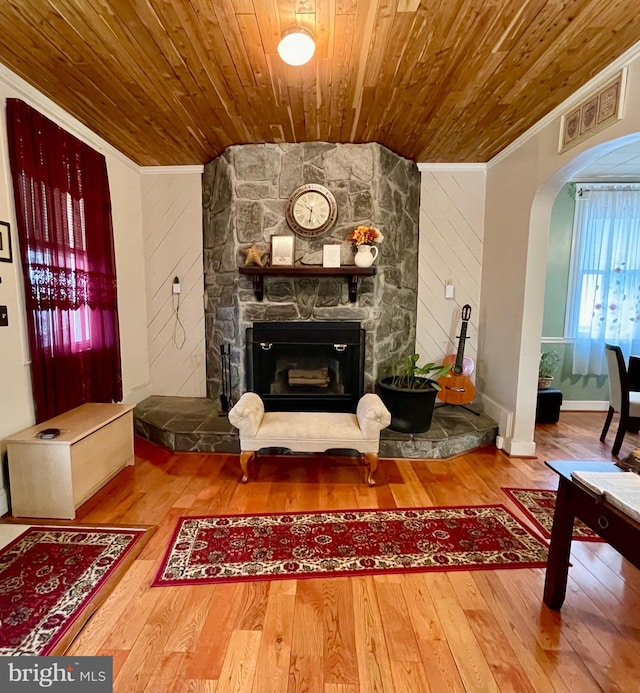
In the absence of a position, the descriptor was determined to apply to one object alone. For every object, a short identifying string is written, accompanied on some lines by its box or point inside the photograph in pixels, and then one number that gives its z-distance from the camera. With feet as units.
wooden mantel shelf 10.60
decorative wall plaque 6.73
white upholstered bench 8.57
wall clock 10.93
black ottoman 13.19
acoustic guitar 11.81
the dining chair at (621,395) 10.48
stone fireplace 10.93
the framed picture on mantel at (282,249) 11.00
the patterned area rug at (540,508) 7.04
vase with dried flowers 10.55
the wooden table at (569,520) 4.28
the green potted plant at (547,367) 13.57
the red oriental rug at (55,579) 4.74
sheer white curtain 13.35
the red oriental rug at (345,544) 6.01
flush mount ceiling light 5.94
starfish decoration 10.74
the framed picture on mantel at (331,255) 10.82
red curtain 7.71
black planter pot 10.12
